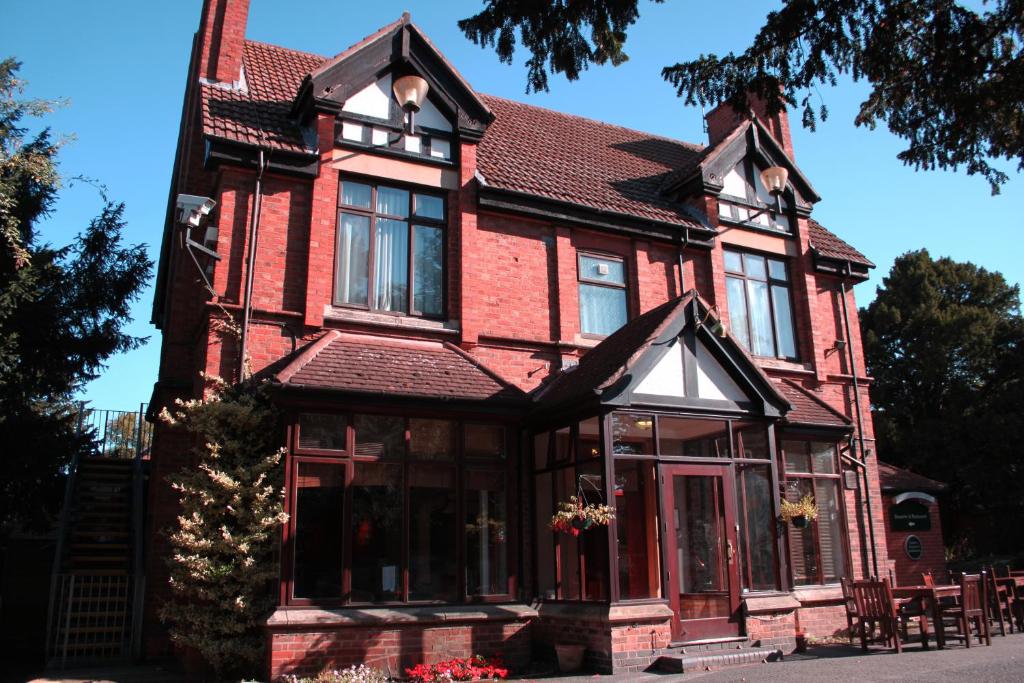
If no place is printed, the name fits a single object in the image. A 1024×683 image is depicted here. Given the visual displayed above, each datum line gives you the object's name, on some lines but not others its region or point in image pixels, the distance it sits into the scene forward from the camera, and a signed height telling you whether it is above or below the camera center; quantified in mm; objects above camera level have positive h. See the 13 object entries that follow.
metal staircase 12883 -168
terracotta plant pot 10799 -1478
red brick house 11172 +2334
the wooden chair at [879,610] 11562 -1001
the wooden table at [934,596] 11719 -823
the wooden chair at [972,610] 11883 -1040
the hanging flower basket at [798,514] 13320 +442
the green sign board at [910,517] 19500 +533
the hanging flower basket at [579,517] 10977 +371
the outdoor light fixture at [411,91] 12773 +7067
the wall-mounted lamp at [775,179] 15852 +6958
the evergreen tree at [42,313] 16766 +5239
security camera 11648 +4829
